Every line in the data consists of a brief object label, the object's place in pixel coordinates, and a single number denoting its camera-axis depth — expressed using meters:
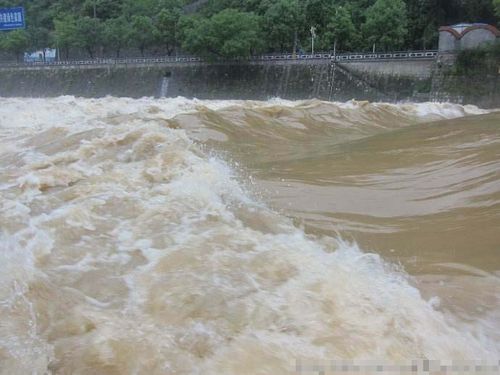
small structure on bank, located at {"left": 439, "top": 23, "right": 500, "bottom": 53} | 19.80
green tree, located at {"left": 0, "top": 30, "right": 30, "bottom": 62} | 39.16
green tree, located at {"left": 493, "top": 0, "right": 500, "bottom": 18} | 17.91
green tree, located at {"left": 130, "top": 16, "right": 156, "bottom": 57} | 33.25
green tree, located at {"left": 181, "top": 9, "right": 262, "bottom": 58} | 26.02
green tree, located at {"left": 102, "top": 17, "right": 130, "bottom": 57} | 34.88
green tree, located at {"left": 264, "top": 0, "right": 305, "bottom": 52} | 26.31
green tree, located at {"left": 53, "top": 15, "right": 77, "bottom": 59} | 36.31
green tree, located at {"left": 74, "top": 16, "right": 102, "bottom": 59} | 36.25
